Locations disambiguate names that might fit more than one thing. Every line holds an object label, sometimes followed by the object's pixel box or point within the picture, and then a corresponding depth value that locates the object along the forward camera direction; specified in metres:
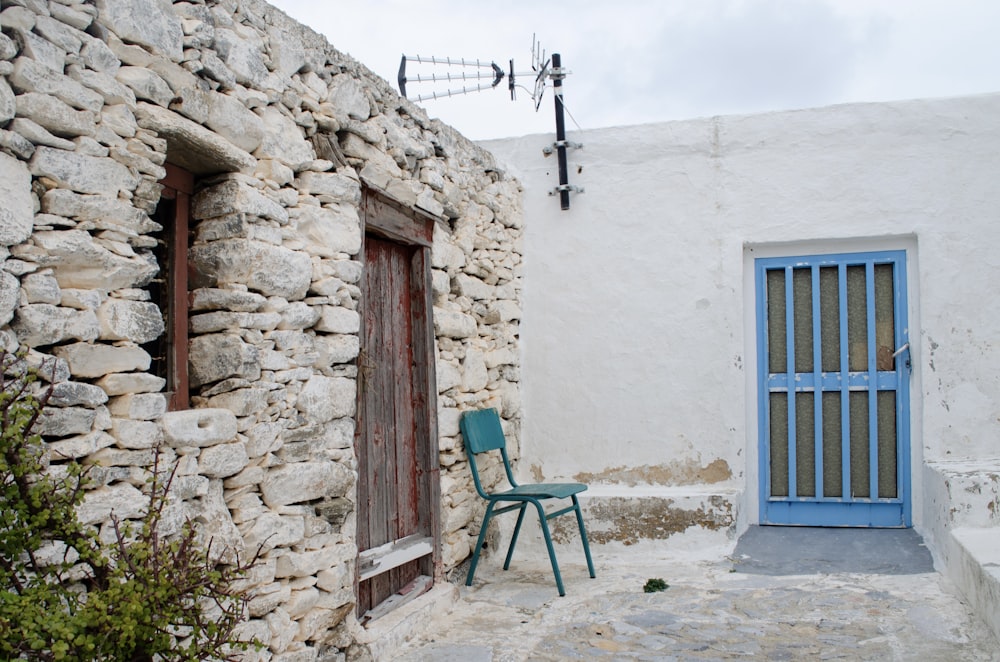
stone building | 2.33
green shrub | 1.98
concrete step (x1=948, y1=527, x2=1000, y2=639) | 3.64
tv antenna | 5.66
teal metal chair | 4.56
